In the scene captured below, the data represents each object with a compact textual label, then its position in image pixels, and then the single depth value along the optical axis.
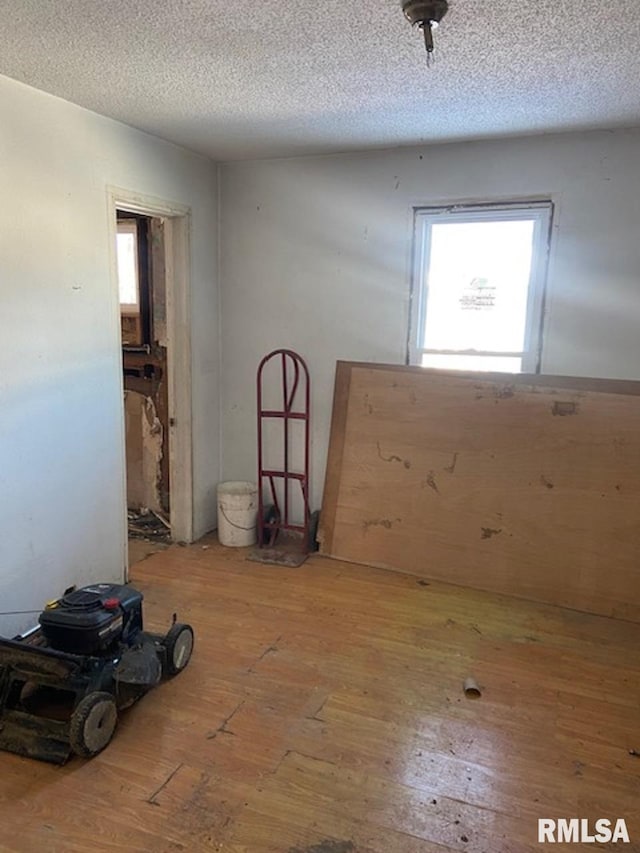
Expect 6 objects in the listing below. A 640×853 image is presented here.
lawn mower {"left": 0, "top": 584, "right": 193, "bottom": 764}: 2.08
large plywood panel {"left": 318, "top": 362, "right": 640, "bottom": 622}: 3.20
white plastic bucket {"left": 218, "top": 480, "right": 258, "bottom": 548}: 3.99
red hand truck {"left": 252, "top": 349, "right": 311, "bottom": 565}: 3.94
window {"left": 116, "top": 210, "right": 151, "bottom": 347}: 4.17
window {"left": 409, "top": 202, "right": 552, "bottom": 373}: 3.39
